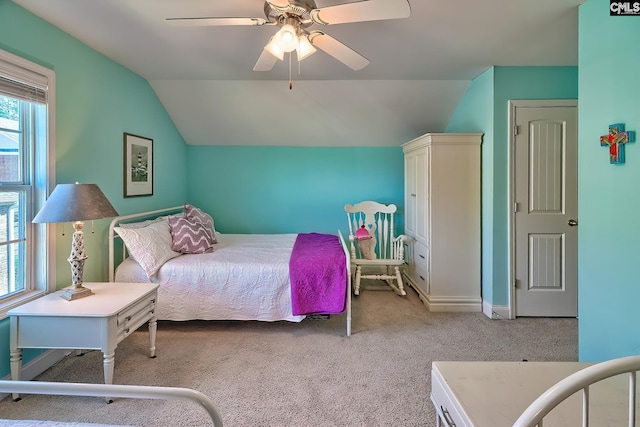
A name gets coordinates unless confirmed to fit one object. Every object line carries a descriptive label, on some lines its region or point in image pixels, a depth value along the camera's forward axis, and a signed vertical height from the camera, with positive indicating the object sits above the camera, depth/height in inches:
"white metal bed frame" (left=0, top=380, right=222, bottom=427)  34.8 -19.3
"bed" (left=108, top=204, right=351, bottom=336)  105.7 -23.6
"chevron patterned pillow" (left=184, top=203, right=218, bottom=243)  136.4 -3.0
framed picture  122.9 +17.7
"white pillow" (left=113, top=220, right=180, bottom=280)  103.9 -12.1
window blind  75.7 +30.9
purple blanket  105.5 -24.2
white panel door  119.0 +0.2
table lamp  77.0 -0.2
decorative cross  66.4 +14.6
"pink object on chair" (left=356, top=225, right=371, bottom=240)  155.9 -11.2
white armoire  129.6 -4.2
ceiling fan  61.6 +38.9
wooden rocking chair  149.2 -15.3
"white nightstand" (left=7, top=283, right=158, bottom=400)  72.4 -26.6
